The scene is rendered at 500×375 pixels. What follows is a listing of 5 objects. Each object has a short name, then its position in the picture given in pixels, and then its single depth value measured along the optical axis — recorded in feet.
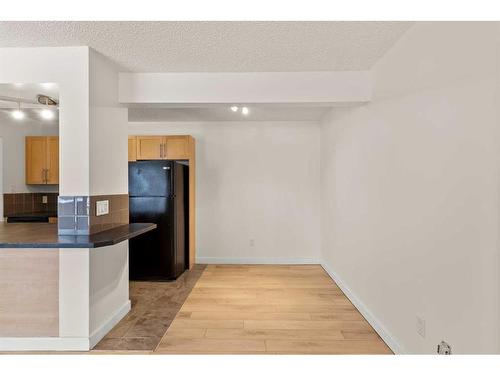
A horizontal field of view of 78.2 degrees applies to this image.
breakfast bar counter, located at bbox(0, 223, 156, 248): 7.09
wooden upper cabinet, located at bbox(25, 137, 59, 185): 16.46
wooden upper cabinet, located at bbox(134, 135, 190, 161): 15.84
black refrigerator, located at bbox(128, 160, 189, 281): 13.99
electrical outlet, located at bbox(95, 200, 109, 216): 8.64
